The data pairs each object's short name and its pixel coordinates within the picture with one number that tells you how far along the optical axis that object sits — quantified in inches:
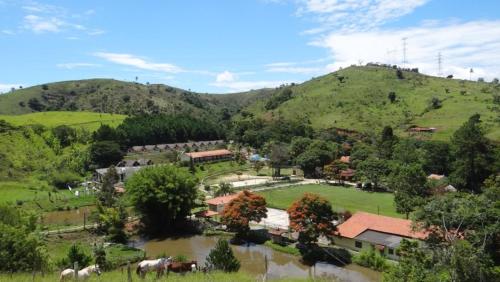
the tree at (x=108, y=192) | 1750.7
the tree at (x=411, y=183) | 1848.2
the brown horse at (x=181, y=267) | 965.8
